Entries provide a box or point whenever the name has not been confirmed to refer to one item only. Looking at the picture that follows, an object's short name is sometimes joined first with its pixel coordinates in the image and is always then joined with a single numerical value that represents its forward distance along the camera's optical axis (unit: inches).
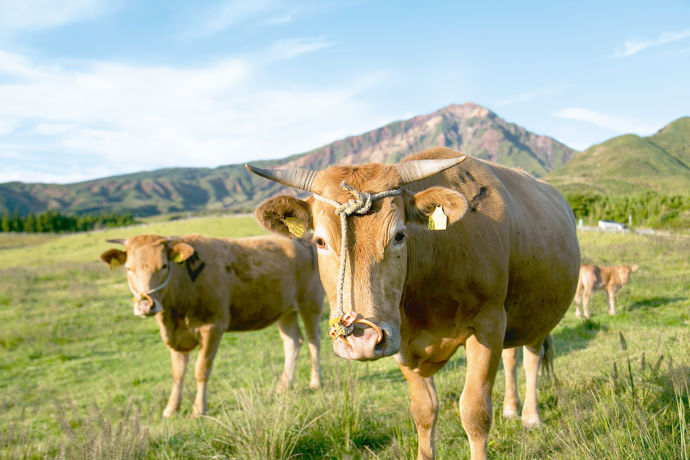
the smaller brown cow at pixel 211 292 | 289.7
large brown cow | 104.3
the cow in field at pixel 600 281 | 519.7
